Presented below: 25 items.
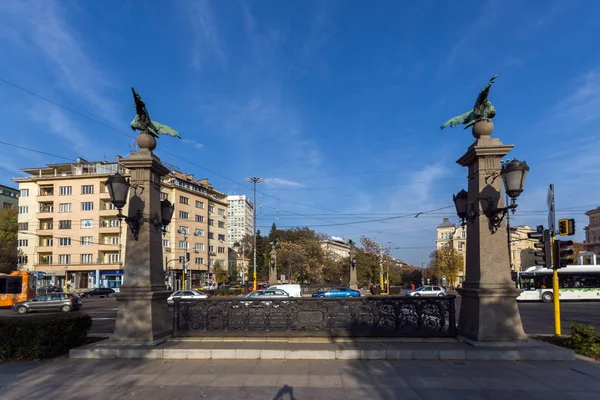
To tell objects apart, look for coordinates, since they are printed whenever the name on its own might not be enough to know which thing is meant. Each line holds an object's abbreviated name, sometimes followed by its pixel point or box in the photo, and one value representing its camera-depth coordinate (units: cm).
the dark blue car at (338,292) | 2950
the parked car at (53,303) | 2814
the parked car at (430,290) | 3617
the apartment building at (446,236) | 9631
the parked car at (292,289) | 2855
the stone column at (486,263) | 889
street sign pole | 1137
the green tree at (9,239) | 5481
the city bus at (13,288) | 3206
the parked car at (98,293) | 5259
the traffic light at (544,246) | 1153
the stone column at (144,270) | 943
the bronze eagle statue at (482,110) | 966
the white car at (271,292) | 2400
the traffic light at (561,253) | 1150
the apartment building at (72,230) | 6294
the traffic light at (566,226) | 1204
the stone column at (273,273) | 4044
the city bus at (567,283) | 3281
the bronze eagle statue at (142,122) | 1017
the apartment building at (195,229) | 6862
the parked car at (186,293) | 3152
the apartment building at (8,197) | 8906
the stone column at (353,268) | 4000
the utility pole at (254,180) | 5019
